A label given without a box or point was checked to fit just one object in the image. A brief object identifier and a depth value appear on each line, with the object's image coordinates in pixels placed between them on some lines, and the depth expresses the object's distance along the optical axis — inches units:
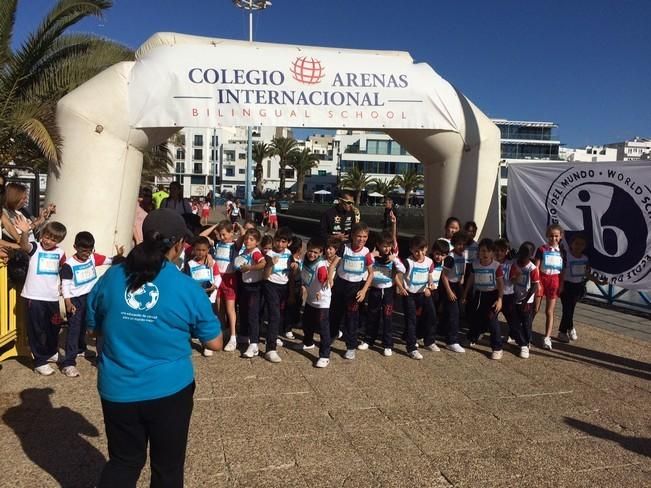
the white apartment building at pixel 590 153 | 3612.2
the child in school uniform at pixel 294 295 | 234.5
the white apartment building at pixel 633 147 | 4043.6
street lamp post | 1240.8
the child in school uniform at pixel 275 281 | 211.2
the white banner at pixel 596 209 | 284.4
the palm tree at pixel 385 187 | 2386.3
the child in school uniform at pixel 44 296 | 182.5
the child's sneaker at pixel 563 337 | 251.4
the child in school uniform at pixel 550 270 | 242.5
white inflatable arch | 232.7
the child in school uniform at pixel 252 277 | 216.1
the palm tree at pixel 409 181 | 2347.7
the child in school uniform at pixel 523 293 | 228.4
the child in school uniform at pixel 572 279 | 250.5
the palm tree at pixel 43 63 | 332.8
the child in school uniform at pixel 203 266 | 210.0
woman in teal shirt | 86.4
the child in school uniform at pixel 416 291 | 219.8
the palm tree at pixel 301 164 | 2509.8
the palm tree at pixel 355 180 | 2404.0
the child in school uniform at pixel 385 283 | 221.6
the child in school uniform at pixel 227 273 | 224.1
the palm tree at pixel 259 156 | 2519.7
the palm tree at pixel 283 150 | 2452.0
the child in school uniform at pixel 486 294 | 223.0
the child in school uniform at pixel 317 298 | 206.4
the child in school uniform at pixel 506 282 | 229.8
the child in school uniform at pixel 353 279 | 213.9
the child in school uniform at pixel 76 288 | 184.9
